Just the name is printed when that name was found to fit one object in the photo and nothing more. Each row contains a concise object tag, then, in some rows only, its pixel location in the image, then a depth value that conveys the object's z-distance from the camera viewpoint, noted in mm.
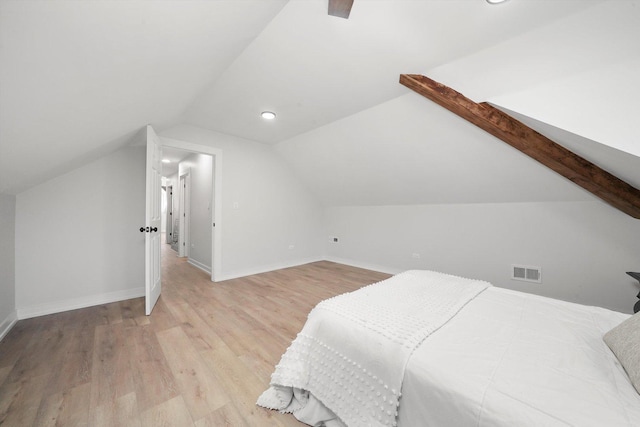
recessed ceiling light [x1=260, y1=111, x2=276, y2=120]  2857
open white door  2377
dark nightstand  1968
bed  731
